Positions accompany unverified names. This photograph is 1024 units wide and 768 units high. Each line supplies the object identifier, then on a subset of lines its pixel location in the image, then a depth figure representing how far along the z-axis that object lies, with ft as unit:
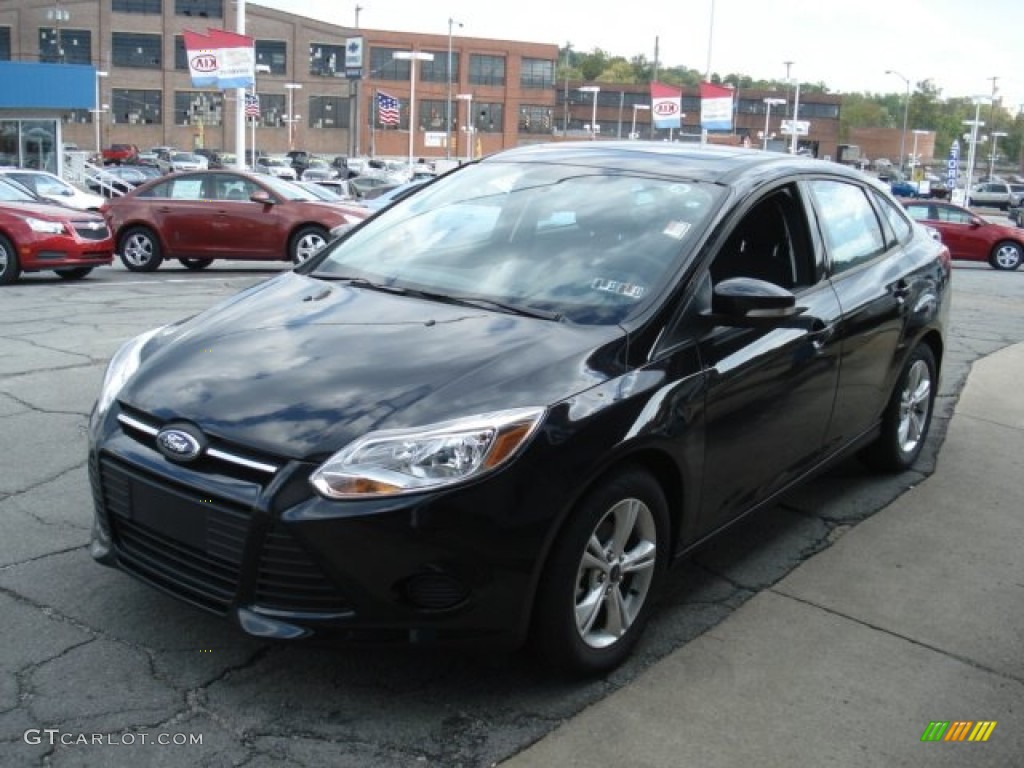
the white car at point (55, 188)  62.18
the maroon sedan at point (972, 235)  82.17
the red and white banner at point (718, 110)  114.83
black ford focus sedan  9.46
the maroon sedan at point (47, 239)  42.39
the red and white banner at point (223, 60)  73.77
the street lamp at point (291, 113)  302.29
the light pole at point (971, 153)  172.02
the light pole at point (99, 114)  268.76
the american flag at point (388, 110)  132.16
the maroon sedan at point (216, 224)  49.80
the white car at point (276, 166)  183.32
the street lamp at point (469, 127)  301.61
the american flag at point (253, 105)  168.57
